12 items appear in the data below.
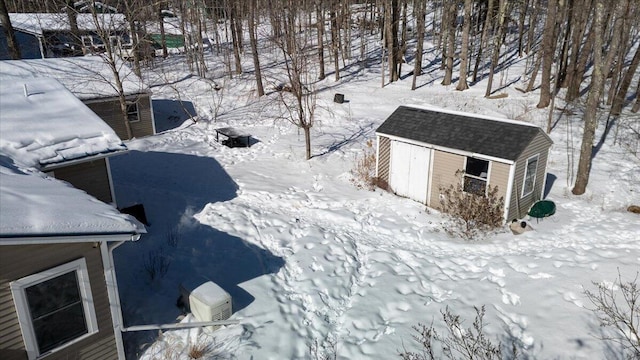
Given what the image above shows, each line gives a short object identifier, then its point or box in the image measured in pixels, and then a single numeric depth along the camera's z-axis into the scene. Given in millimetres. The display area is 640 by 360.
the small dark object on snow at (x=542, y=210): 14492
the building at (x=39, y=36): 36312
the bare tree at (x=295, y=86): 18281
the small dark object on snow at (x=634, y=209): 14812
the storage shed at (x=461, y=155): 13828
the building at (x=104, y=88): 21156
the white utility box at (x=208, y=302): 9000
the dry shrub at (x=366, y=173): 17297
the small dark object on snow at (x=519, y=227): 13688
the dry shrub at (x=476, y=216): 13808
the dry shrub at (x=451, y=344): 8664
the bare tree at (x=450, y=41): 30172
